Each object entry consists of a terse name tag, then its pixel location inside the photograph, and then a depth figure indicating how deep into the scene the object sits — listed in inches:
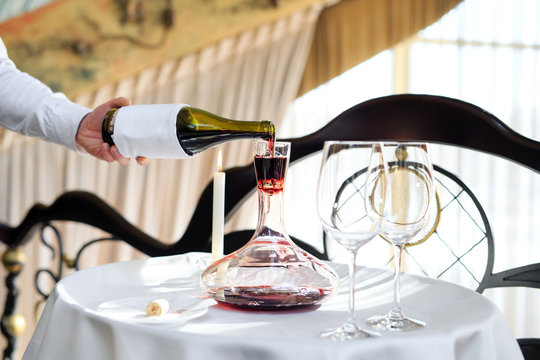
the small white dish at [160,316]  29.8
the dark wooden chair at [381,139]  55.0
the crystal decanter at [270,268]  33.9
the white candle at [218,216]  39.4
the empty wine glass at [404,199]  30.0
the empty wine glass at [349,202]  28.8
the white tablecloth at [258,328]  26.4
